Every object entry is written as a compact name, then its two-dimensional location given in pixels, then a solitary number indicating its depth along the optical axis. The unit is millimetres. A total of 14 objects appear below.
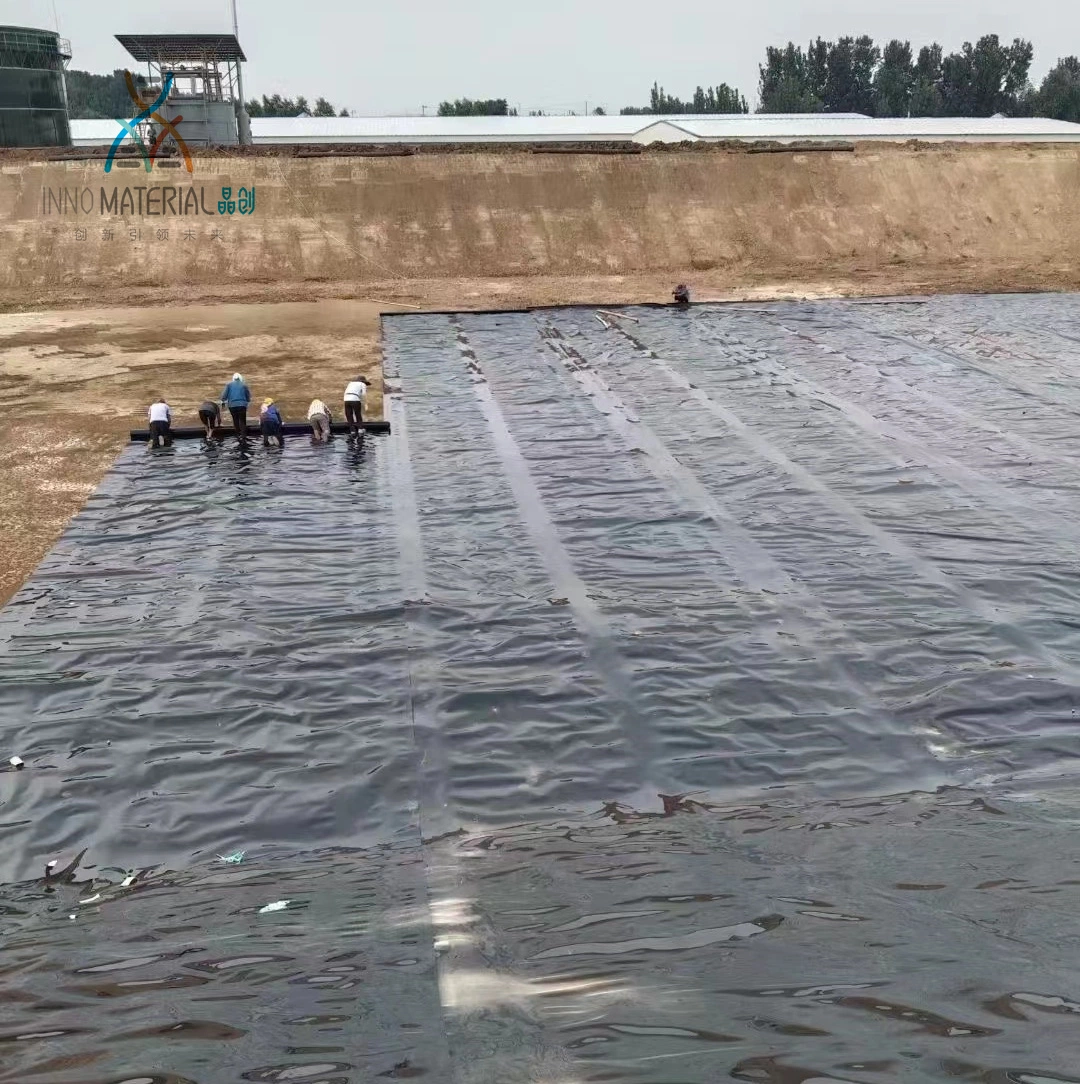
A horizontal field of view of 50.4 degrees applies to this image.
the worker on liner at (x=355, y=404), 21891
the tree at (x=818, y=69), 127438
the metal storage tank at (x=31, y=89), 53875
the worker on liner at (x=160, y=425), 21031
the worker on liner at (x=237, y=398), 21359
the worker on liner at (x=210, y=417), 21469
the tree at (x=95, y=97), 149800
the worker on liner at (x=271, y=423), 21188
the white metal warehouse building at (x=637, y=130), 69438
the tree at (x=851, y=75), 127625
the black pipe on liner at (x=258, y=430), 21906
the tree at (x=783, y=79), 120125
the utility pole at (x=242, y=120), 52406
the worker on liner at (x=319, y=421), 21453
